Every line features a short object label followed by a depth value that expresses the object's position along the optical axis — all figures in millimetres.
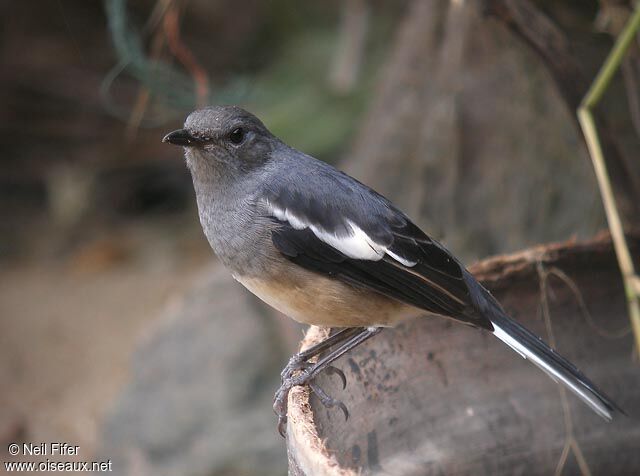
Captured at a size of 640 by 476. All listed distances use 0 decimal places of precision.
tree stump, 5820
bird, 5863
